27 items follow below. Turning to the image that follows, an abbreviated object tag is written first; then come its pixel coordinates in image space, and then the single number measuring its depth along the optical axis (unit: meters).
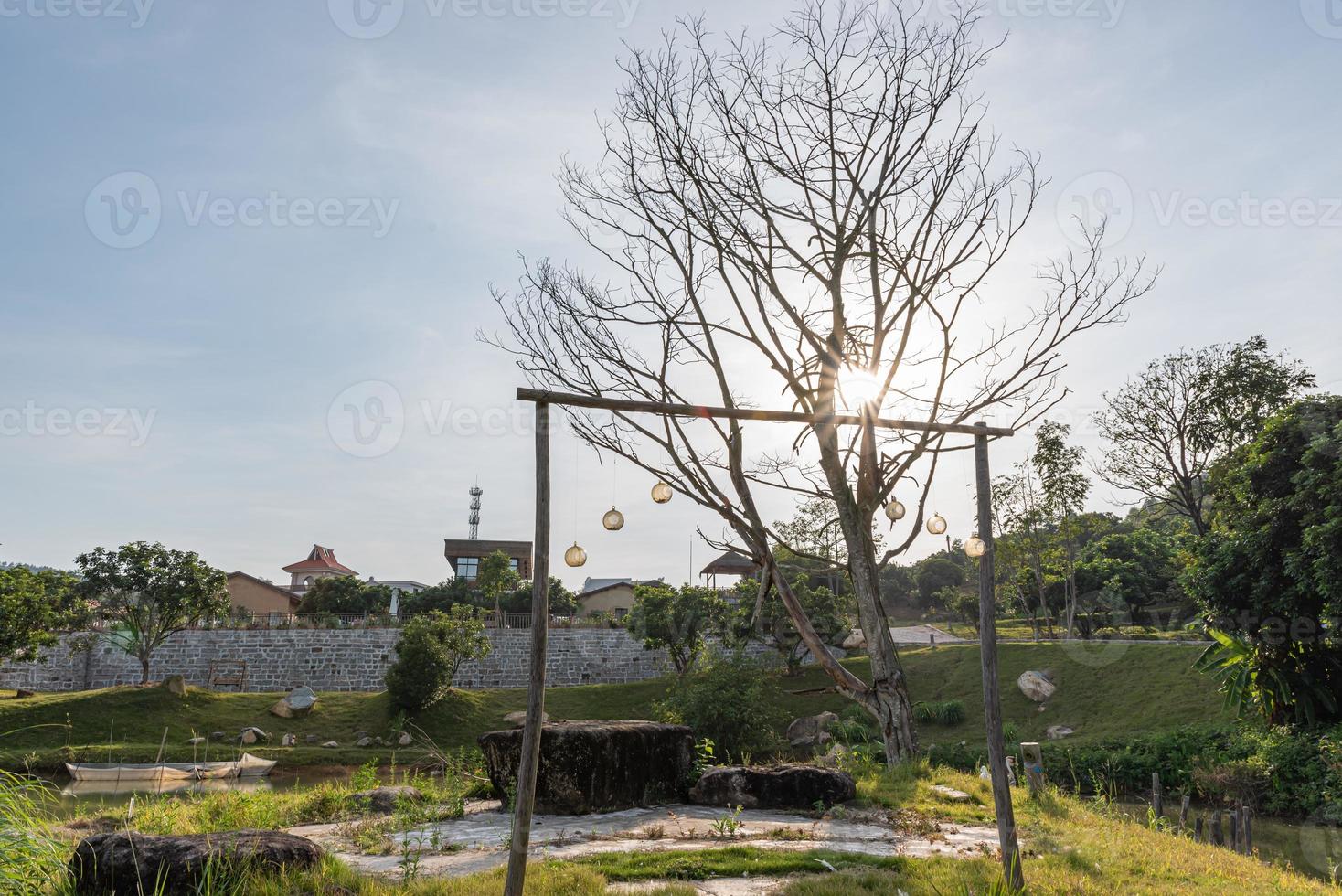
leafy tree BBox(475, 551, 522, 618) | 45.44
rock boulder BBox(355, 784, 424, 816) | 9.16
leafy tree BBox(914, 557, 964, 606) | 62.44
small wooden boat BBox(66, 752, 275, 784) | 20.24
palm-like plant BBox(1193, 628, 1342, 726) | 17.06
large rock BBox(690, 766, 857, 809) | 9.03
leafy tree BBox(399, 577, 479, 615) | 46.53
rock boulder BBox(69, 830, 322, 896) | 4.71
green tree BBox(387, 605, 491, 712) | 29.91
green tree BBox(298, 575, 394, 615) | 46.72
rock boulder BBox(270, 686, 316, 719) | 29.41
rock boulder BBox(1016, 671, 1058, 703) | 27.80
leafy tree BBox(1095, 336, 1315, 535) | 26.44
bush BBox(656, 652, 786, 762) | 19.78
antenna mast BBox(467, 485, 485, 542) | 66.88
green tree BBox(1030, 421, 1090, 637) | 32.75
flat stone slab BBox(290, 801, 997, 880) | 6.47
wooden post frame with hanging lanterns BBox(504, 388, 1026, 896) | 4.88
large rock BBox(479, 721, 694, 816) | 8.76
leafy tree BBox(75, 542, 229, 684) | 30.33
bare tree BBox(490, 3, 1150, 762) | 11.87
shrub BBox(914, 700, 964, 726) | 27.31
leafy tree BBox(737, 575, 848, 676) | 34.44
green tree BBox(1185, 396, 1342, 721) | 16.16
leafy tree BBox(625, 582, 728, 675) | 35.16
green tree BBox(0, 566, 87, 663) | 26.30
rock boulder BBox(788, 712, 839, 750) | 27.25
